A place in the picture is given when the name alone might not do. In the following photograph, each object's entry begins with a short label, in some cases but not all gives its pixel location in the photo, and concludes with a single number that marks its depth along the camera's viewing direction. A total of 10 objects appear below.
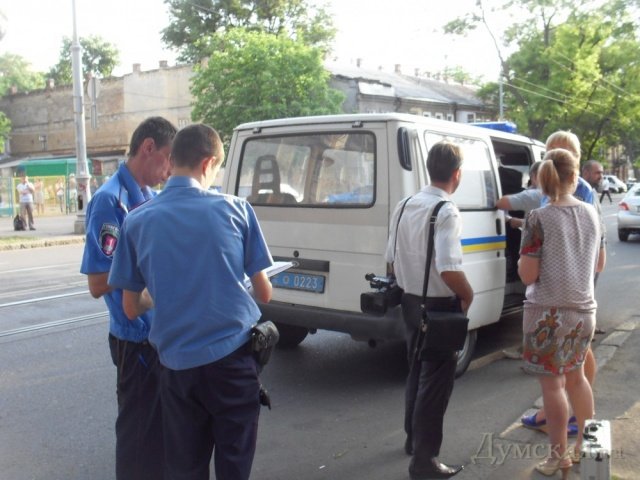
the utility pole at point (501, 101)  42.56
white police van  5.25
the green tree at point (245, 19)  51.56
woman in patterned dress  3.73
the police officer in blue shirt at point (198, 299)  2.57
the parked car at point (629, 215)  17.89
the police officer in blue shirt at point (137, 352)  2.98
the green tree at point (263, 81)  37.41
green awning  41.91
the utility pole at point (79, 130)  20.50
